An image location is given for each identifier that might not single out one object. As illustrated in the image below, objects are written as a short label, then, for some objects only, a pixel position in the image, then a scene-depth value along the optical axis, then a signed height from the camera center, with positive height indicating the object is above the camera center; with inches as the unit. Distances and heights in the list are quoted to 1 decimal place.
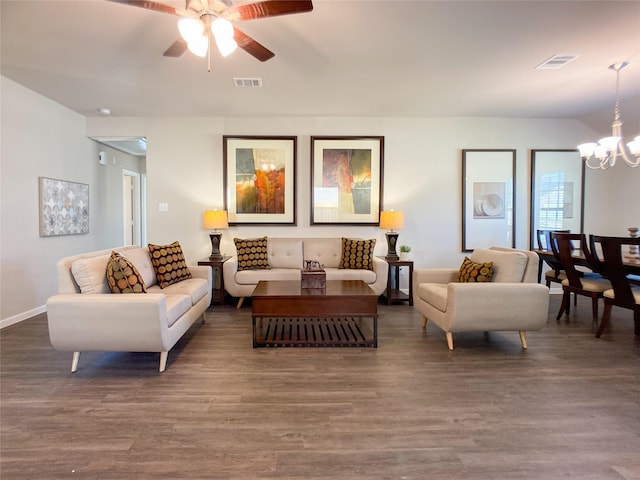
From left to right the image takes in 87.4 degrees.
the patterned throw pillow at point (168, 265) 136.0 -16.3
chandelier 134.5 +37.0
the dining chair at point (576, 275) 134.9 -21.0
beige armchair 111.6 -25.4
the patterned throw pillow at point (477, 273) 121.9 -16.7
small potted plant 185.1 -13.2
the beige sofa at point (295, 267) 169.2 -21.6
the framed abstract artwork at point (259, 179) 197.6 +28.3
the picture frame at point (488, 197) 201.0 +18.4
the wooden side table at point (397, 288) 176.6 -33.5
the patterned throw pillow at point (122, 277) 102.6 -16.1
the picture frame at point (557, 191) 202.4 +22.2
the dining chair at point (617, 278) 117.0 -18.0
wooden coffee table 117.9 -29.2
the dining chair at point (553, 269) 164.6 -20.8
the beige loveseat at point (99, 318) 93.7 -25.9
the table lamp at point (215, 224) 181.8 +1.2
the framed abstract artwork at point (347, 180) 198.4 +28.0
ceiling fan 76.5 +50.3
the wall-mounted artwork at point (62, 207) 161.0 +9.7
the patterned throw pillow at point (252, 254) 178.9 -14.9
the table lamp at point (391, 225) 183.6 +1.1
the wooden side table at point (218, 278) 174.9 -28.2
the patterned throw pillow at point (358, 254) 179.0 -15.0
